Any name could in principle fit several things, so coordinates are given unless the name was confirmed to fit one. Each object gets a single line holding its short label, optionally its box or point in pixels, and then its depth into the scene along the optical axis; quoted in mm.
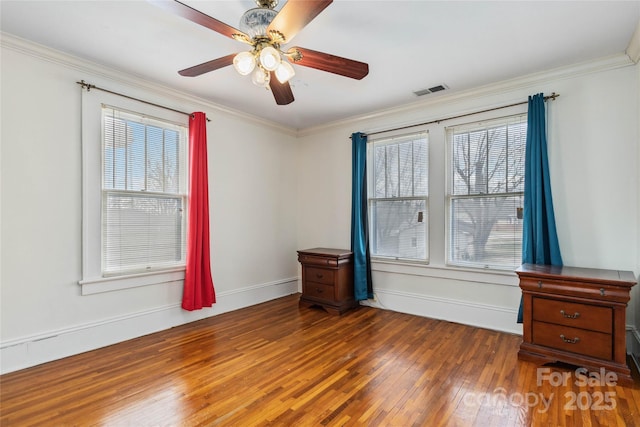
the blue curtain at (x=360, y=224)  4262
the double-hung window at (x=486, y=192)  3383
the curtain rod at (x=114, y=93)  2953
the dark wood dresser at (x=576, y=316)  2385
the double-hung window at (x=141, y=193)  3150
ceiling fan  1674
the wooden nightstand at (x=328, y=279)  4105
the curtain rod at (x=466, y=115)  3135
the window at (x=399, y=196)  4031
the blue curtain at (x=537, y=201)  3021
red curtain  3613
